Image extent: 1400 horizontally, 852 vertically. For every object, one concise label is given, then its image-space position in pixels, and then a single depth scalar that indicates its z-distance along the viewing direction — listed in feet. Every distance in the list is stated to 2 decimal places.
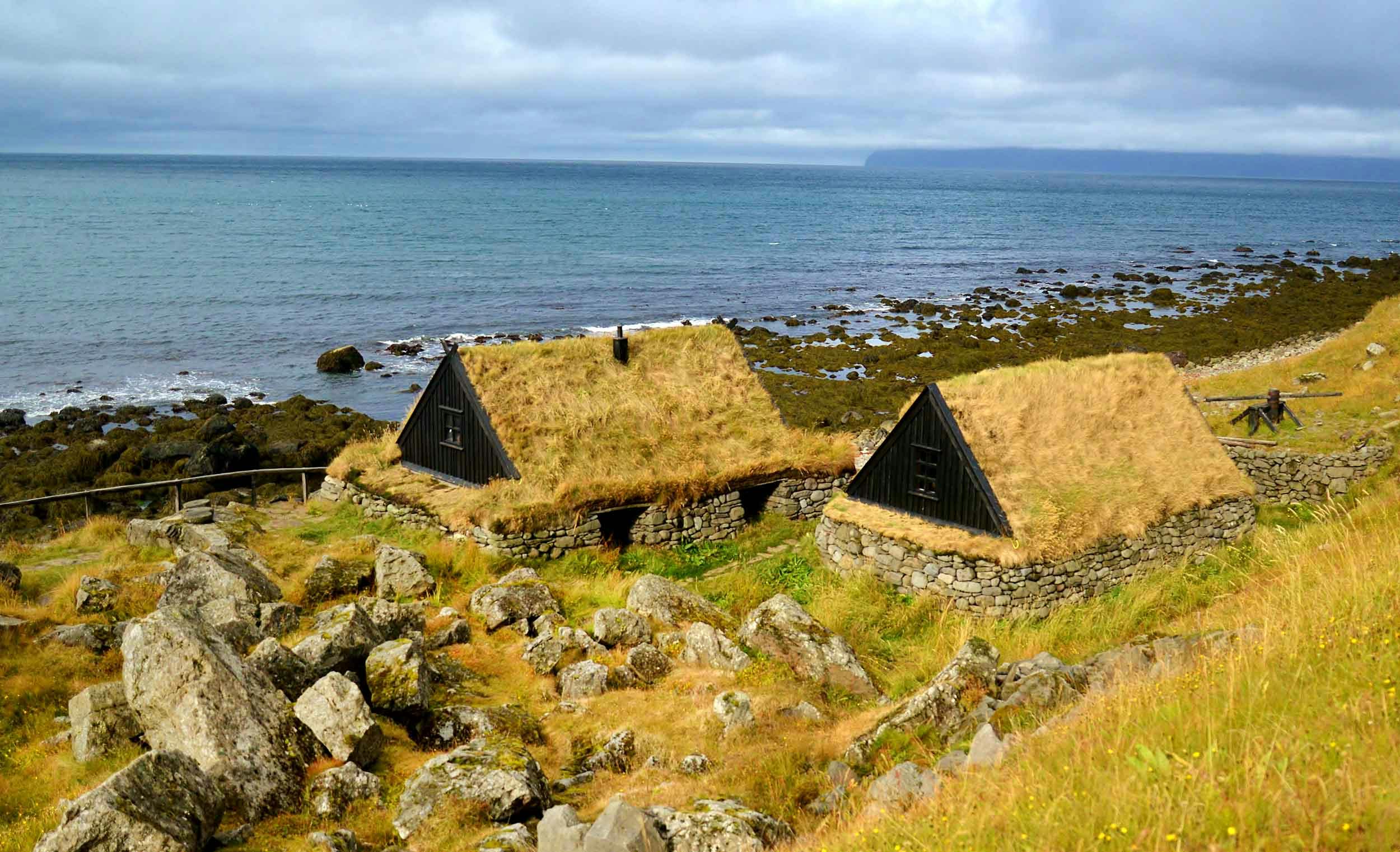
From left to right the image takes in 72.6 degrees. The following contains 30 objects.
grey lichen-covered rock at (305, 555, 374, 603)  56.08
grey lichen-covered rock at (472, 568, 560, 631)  52.21
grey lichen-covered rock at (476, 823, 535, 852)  27.68
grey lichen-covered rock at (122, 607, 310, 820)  30.78
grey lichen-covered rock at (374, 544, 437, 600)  57.52
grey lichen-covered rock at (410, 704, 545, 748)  37.37
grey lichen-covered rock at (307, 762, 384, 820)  31.40
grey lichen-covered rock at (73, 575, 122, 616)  51.98
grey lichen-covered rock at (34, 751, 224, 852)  25.68
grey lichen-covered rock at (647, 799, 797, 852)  26.78
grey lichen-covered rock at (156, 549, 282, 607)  48.98
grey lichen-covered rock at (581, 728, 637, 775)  35.83
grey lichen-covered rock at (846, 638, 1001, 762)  34.32
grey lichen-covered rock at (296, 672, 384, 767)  33.76
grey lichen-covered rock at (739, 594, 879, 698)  45.06
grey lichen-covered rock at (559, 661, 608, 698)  43.01
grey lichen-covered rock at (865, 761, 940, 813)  24.35
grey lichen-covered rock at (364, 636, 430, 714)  37.50
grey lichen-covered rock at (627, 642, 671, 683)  45.14
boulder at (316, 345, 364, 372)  164.86
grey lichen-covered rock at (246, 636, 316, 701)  36.86
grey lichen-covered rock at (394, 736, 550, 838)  30.17
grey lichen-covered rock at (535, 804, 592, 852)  25.57
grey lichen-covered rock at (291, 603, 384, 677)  38.60
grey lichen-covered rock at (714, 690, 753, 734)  38.34
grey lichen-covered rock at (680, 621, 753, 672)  46.06
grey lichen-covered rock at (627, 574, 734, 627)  52.29
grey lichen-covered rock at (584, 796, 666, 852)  24.52
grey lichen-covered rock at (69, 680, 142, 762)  34.60
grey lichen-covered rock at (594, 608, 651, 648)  49.24
